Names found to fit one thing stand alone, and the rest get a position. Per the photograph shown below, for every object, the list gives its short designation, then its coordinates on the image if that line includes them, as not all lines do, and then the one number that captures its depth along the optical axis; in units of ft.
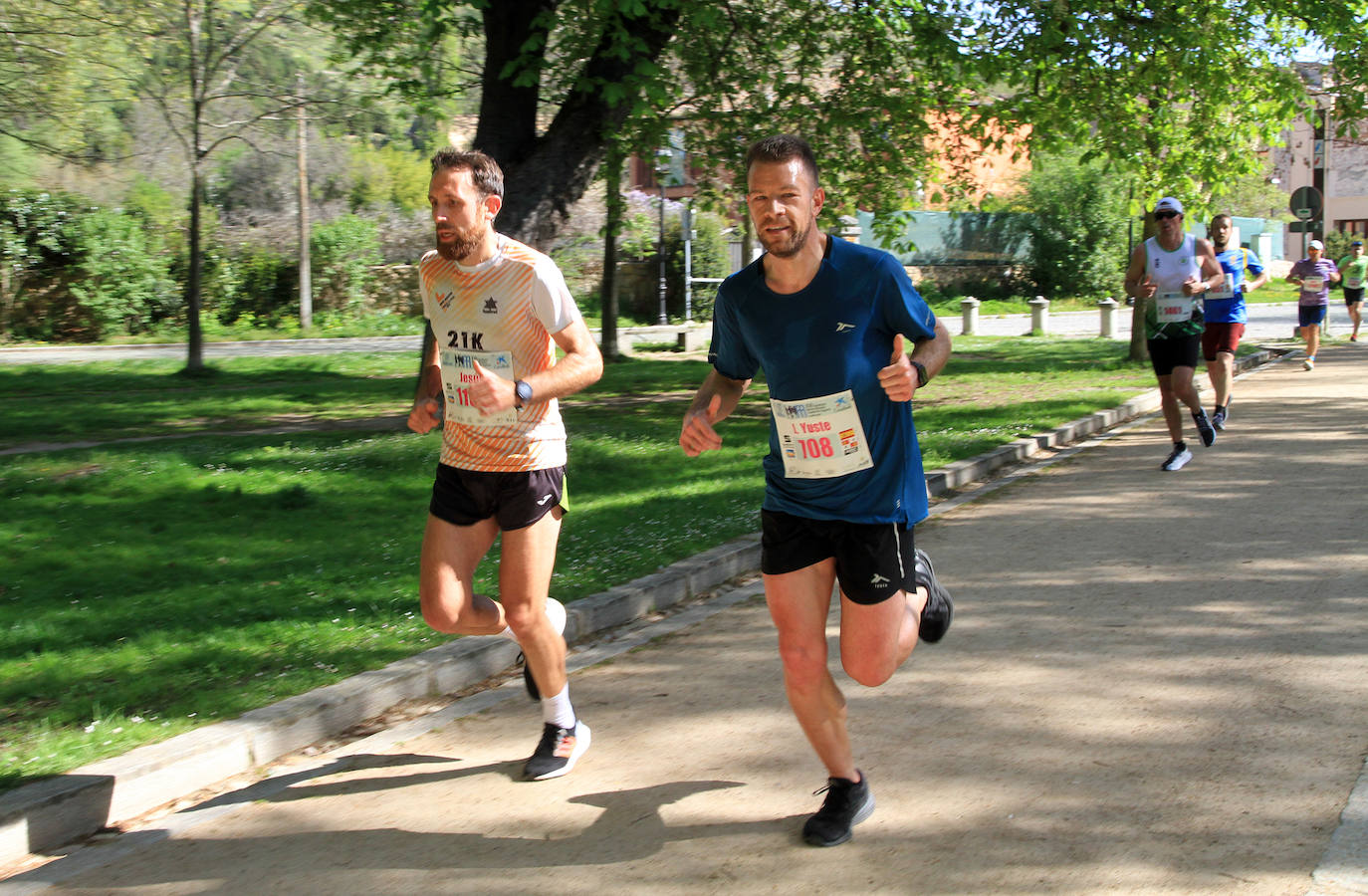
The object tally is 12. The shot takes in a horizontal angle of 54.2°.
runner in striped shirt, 13.98
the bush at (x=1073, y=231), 140.87
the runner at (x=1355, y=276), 75.51
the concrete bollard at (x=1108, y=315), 95.76
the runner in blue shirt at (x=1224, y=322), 38.52
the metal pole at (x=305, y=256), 105.29
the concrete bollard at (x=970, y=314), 106.32
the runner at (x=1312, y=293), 61.98
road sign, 80.33
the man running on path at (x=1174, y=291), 32.19
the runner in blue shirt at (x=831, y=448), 12.11
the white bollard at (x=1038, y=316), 100.27
